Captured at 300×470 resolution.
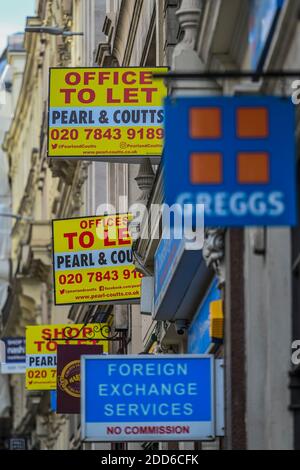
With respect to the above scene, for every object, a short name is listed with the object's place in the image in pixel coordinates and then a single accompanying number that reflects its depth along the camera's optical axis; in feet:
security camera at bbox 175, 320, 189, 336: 63.16
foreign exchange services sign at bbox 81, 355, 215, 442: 46.96
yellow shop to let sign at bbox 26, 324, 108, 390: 93.24
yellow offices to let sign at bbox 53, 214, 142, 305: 74.64
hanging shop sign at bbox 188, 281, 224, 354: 48.26
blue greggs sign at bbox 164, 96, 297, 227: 31.35
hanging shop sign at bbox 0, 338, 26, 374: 147.43
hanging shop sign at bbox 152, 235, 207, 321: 53.68
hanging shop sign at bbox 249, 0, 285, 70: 36.47
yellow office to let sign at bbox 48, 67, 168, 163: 64.39
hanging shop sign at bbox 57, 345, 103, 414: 81.00
